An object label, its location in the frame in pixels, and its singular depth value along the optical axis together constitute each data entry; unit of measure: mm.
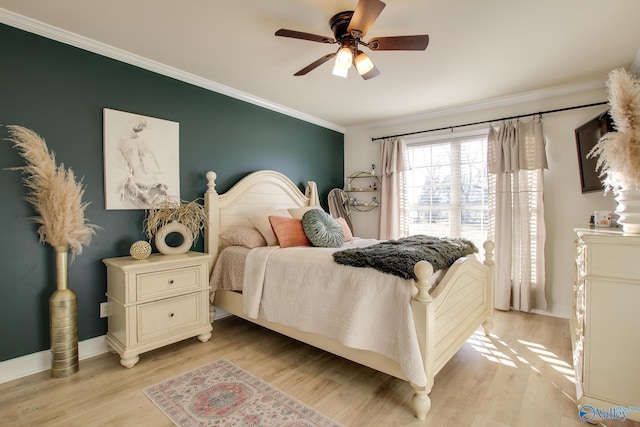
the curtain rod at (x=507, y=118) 3154
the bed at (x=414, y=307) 1698
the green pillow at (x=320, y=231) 2848
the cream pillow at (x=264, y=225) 2945
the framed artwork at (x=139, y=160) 2490
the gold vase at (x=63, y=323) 2068
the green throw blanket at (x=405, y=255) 1854
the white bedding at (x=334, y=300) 1748
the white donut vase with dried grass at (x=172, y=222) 2605
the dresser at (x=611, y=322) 1552
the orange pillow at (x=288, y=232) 2832
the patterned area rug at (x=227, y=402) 1672
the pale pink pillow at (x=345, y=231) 3387
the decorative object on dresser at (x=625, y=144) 1505
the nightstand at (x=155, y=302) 2223
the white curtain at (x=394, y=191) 4387
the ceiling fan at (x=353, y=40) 1795
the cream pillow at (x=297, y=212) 3300
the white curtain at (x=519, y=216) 3363
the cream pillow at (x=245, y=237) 2908
